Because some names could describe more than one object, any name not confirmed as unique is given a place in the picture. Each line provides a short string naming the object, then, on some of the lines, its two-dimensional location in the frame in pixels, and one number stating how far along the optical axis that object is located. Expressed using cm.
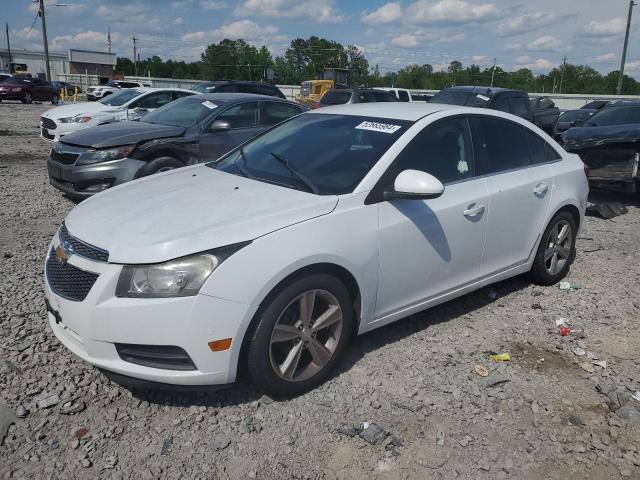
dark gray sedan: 698
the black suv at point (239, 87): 1470
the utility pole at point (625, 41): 4316
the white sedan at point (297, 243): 280
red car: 3331
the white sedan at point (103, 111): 1205
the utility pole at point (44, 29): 4400
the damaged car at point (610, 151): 817
